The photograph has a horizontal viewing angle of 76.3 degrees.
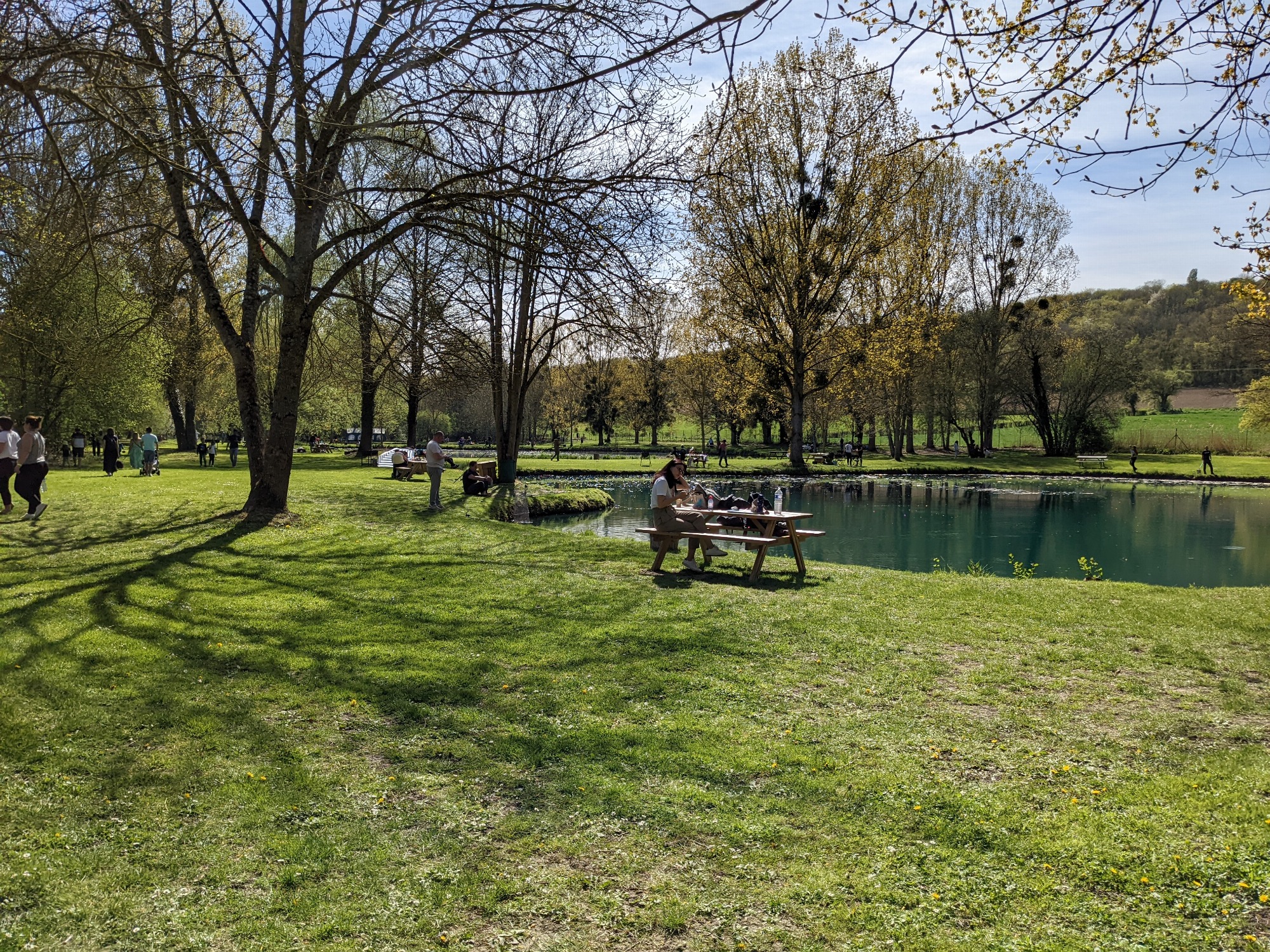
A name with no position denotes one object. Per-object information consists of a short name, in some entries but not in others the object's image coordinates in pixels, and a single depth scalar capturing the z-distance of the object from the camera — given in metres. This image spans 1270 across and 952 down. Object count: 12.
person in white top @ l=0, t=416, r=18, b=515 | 14.12
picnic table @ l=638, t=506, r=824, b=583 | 11.05
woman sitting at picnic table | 11.84
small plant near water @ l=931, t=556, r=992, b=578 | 14.30
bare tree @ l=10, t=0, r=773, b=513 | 7.07
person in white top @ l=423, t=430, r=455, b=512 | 19.20
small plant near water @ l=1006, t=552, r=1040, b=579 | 13.59
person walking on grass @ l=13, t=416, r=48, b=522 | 13.90
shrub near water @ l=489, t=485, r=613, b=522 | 21.31
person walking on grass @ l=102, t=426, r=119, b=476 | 25.02
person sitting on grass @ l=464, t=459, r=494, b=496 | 23.75
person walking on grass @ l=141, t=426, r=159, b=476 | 24.30
